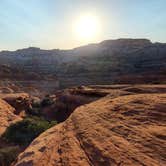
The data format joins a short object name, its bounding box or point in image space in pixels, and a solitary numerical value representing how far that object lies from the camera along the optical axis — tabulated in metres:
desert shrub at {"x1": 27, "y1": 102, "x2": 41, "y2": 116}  16.79
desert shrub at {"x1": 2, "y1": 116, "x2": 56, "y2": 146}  8.99
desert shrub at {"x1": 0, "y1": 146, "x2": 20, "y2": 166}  6.67
